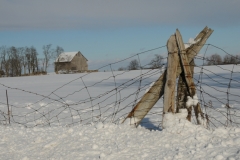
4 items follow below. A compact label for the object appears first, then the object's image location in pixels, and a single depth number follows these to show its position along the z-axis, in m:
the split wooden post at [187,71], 4.39
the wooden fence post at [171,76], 4.39
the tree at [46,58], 89.11
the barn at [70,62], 91.38
